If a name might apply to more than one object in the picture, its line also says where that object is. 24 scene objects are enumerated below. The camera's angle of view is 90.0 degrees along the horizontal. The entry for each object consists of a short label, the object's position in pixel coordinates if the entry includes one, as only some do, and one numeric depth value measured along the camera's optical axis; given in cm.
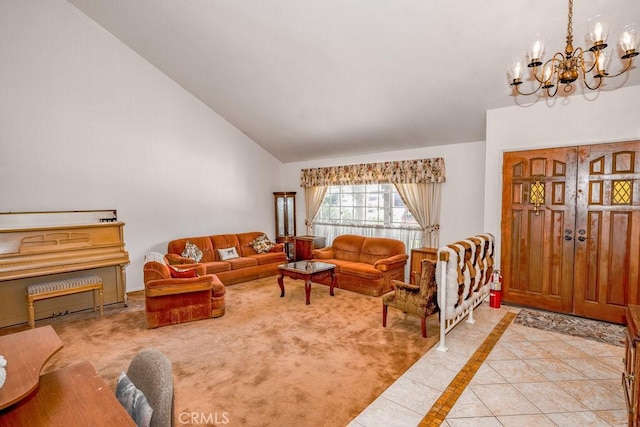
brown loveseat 505
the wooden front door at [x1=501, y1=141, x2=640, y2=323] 354
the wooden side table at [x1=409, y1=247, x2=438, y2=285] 518
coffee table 459
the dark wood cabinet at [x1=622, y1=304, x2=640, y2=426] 171
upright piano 370
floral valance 546
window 609
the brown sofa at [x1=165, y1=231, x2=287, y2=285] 555
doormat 333
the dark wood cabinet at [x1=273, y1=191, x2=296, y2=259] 751
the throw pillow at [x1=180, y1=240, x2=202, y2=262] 553
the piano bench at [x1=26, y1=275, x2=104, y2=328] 375
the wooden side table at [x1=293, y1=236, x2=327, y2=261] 678
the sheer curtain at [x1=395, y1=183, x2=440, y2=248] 553
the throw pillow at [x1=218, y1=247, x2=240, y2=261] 596
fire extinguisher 423
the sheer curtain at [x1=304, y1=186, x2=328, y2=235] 723
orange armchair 381
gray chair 115
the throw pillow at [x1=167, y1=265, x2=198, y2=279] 415
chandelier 185
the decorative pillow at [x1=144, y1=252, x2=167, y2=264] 412
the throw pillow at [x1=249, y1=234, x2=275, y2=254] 655
